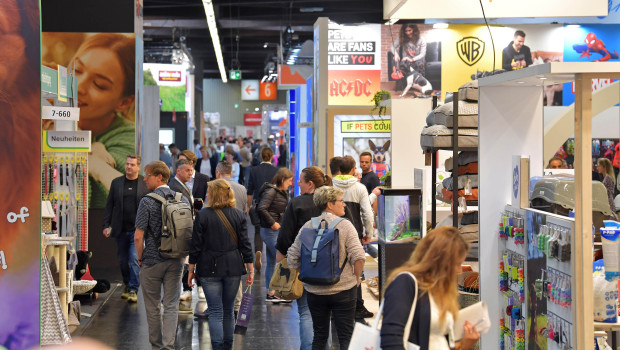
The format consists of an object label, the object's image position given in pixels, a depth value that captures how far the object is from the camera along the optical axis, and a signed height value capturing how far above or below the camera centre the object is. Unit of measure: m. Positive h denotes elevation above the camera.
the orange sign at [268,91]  46.56 +4.79
